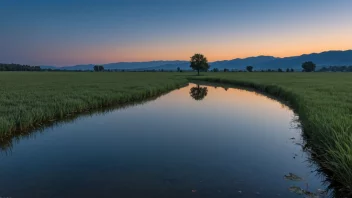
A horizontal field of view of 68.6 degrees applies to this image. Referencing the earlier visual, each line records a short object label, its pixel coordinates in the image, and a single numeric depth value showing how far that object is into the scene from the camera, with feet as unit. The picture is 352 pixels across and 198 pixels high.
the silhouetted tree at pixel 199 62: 348.38
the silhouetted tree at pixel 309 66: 510.54
